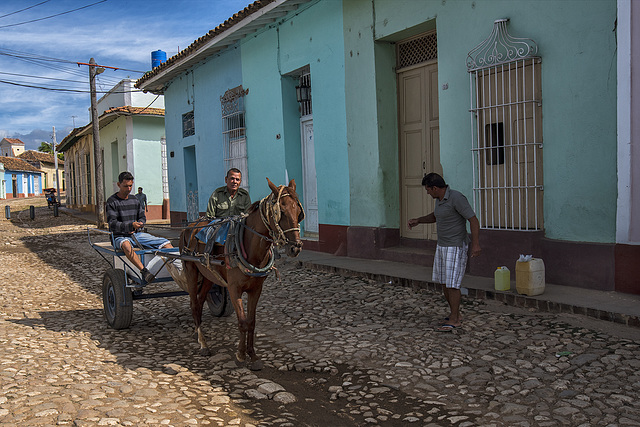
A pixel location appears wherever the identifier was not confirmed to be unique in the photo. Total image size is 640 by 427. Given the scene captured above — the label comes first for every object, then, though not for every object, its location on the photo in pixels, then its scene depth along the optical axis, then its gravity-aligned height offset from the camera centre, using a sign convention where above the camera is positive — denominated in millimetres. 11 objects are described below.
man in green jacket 5594 -67
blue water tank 21172 +5263
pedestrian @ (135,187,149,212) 19520 +15
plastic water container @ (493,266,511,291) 6199 -1050
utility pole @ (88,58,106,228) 19281 +1980
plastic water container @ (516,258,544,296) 5887 -987
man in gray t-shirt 5266 -484
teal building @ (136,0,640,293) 6051 +1012
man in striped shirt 5969 -255
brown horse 3992 -481
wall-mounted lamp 11133 +1969
